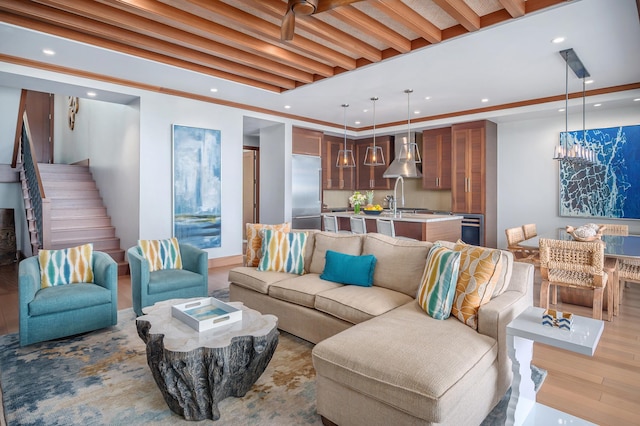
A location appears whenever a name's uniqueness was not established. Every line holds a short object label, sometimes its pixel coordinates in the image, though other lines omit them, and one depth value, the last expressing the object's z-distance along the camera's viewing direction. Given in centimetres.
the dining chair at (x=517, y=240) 480
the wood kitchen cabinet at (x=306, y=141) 766
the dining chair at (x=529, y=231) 522
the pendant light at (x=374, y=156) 600
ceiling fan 235
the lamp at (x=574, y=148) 410
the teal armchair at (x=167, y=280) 360
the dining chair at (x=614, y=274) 364
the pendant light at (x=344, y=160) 644
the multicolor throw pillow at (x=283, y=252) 372
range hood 601
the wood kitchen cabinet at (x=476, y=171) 697
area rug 212
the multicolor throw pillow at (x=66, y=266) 339
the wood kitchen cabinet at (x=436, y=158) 759
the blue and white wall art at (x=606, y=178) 581
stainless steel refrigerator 763
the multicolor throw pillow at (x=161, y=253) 404
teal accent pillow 319
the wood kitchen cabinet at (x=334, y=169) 862
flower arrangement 682
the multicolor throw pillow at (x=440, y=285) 237
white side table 178
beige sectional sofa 171
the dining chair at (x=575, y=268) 346
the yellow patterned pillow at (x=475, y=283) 228
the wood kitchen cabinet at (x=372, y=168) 878
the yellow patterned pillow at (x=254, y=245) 398
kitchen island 537
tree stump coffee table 204
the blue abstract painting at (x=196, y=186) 570
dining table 344
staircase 589
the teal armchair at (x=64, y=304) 298
